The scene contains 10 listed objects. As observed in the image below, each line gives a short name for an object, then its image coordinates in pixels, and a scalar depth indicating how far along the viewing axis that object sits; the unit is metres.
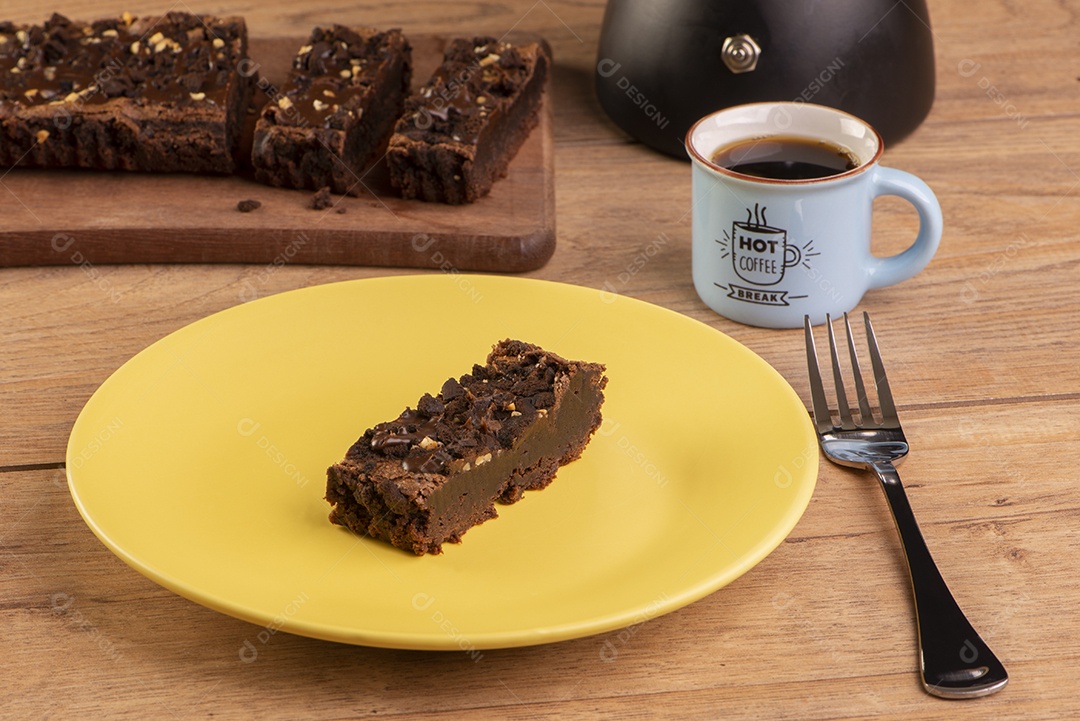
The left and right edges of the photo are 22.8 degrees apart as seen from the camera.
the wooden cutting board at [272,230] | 0.94
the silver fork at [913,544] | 0.77
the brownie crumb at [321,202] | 0.96
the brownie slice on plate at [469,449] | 0.79
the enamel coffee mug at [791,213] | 0.88
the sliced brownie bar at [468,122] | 0.96
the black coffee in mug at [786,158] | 0.90
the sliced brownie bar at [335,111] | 0.97
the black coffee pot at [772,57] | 0.96
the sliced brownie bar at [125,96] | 0.98
